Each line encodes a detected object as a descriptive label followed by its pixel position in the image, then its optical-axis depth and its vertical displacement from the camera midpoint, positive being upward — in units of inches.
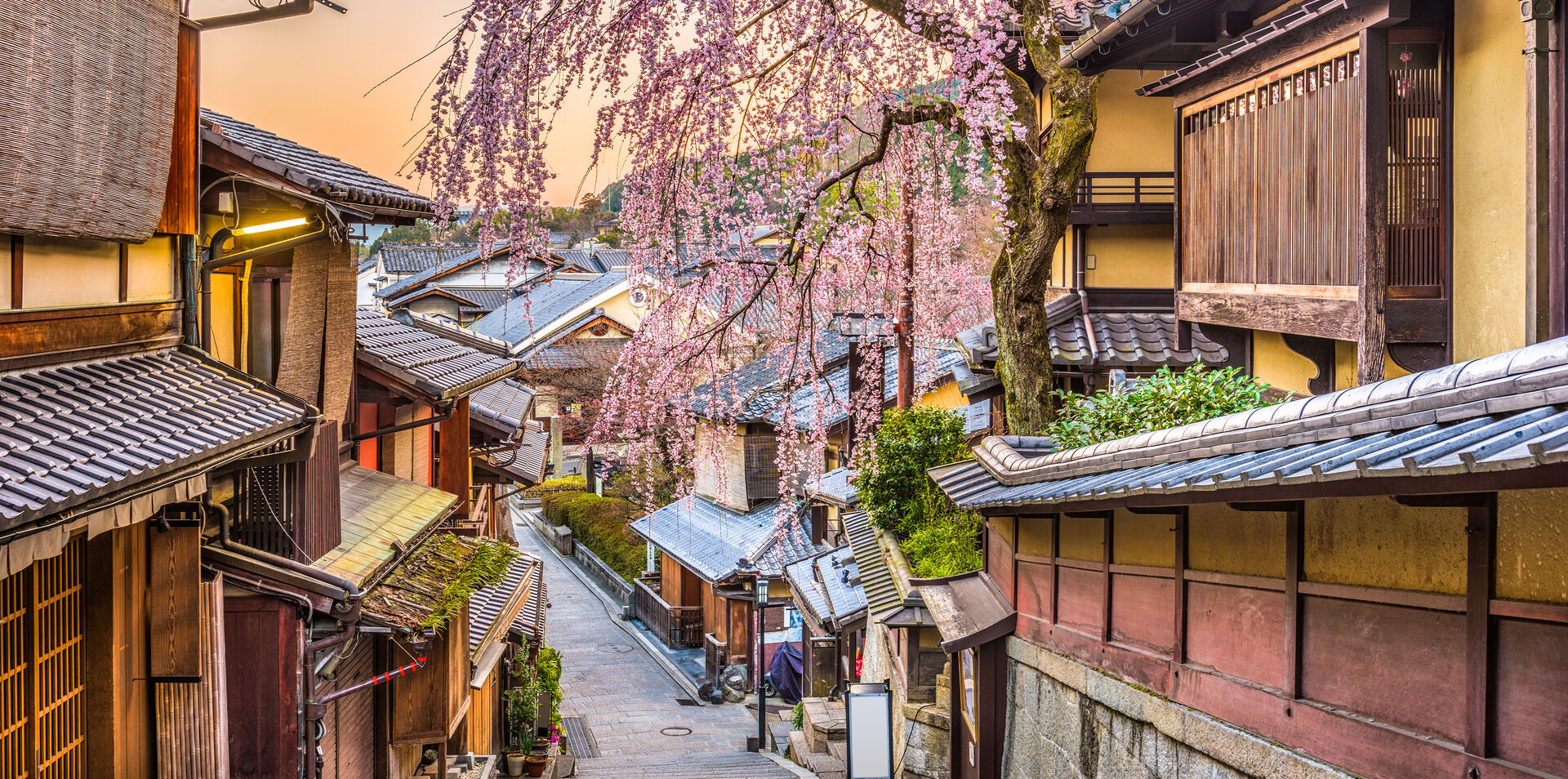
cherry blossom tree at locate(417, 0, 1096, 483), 367.2 +95.5
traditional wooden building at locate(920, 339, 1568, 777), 149.5 -34.2
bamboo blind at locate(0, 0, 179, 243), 238.7 +64.3
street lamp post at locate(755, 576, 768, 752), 954.7 -259.3
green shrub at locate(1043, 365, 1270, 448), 322.3 -3.4
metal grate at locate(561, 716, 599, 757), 954.7 -299.3
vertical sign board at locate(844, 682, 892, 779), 534.0 -160.0
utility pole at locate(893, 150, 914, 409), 662.5 +45.5
